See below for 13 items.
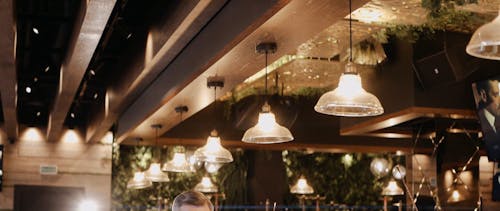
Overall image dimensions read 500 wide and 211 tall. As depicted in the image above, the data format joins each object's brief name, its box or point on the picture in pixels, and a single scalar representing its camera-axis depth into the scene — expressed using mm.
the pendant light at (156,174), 9797
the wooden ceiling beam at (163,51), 5266
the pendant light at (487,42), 3418
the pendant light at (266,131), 5758
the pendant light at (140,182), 10547
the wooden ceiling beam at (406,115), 8102
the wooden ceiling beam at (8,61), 4949
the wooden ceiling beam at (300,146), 11750
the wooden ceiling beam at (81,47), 4905
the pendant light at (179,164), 8773
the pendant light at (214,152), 6930
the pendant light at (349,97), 4641
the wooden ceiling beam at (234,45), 4652
